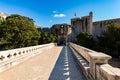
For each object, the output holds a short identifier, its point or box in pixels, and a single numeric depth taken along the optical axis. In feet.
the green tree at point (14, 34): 42.74
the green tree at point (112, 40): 49.76
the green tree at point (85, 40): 59.37
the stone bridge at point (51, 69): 5.65
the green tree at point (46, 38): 73.05
